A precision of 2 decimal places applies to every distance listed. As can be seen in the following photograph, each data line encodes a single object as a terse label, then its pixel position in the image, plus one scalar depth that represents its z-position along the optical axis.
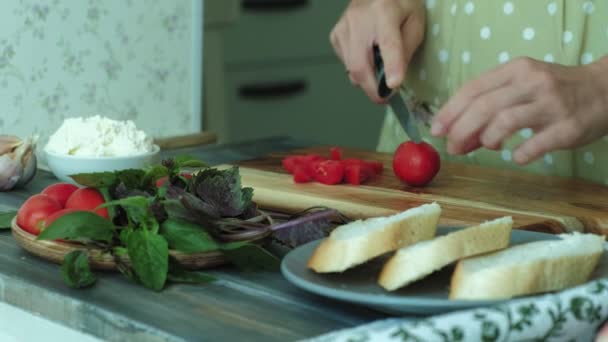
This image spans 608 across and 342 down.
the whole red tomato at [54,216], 1.03
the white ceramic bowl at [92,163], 1.29
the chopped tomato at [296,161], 1.37
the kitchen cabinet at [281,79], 3.75
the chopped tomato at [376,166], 1.40
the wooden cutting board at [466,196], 1.20
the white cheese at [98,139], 1.30
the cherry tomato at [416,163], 1.33
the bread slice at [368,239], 0.91
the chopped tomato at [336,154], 1.44
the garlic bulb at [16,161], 1.31
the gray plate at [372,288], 0.87
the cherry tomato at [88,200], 1.04
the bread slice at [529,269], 0.87
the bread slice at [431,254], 0.88
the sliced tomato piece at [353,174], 1.34
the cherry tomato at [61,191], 1.10
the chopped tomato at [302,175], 1.34
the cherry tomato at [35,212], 1.05
